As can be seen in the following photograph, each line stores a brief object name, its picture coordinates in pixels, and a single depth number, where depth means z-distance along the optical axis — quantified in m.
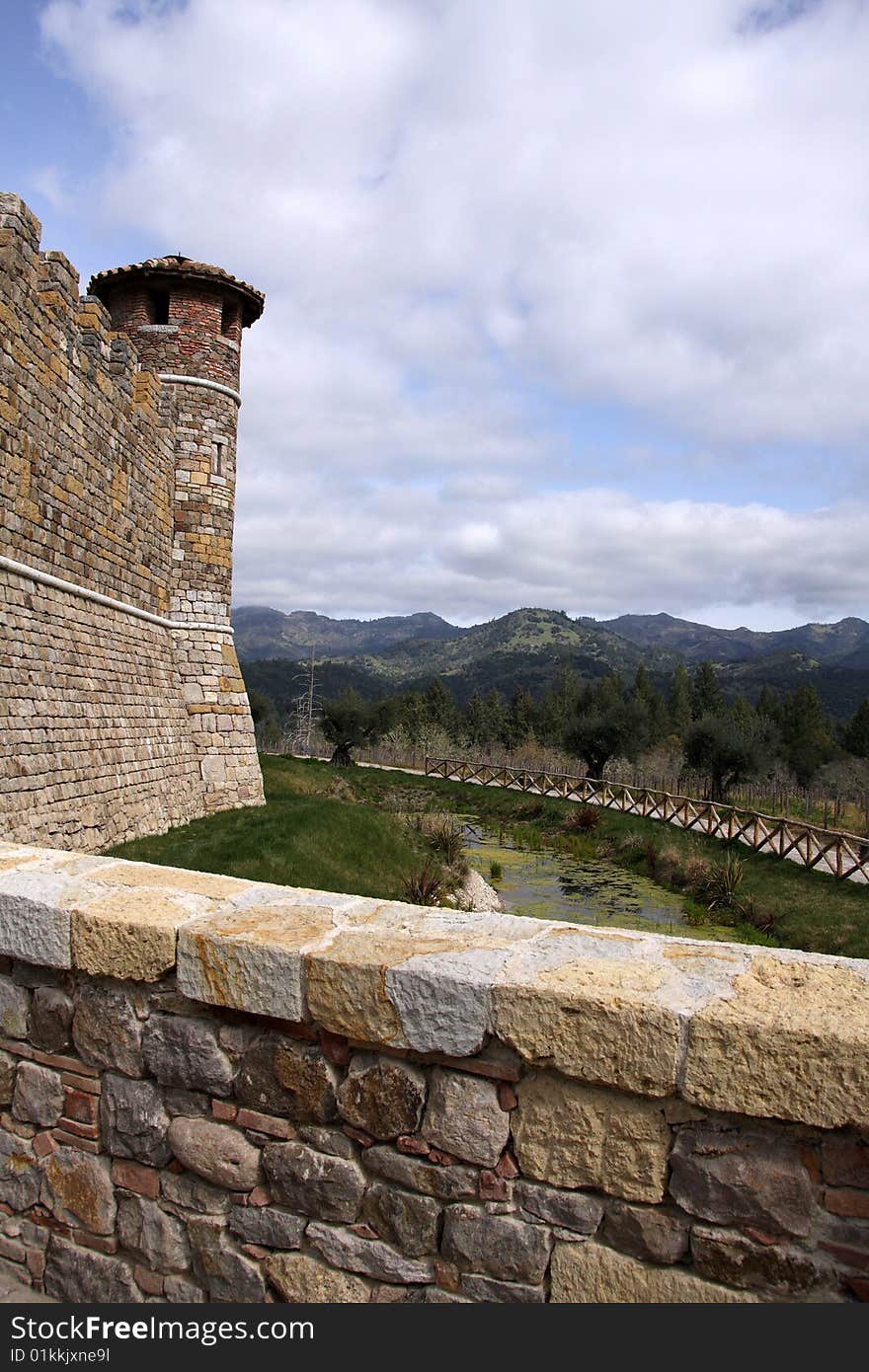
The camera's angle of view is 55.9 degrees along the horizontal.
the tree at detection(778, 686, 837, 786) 46.62
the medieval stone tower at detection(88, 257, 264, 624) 15.97
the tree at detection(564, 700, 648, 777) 34.62
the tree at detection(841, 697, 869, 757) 50.74
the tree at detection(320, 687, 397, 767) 36.88
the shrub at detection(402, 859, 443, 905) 13.89
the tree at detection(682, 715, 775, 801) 29.88
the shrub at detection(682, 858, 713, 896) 17.67
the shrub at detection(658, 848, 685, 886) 18.73
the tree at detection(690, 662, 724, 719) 66.31
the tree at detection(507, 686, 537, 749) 68.88
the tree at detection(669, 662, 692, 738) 64.81
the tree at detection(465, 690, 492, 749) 69.75
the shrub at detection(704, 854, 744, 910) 16.53
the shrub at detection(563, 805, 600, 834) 25.33
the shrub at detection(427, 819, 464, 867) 18.96
